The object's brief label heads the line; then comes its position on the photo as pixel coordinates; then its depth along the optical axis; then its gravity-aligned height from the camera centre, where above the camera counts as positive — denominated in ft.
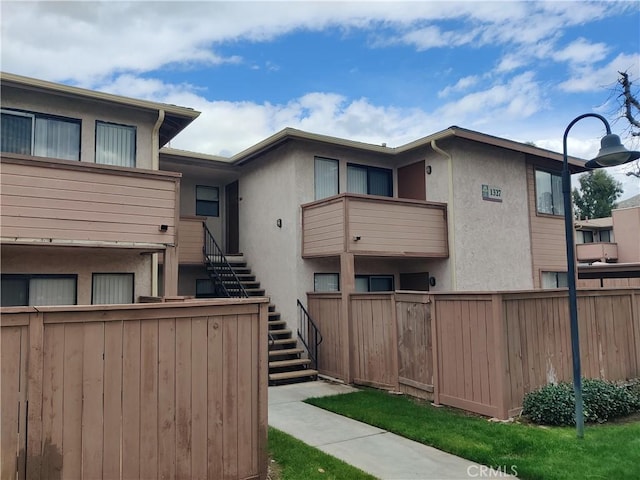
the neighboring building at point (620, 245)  91.76 +6.10
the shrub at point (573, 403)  22.70 -6.12
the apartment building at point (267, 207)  27.09 +5.60
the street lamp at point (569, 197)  20.42 +3.90
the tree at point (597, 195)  136.22 +23.45
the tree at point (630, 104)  59.67 +22.19
